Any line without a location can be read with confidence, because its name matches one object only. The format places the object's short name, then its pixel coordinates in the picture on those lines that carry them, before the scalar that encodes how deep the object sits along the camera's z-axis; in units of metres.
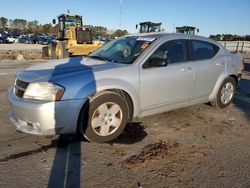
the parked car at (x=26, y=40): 36.98
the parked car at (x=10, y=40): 33.60
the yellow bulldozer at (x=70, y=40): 11.94
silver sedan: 2.61
